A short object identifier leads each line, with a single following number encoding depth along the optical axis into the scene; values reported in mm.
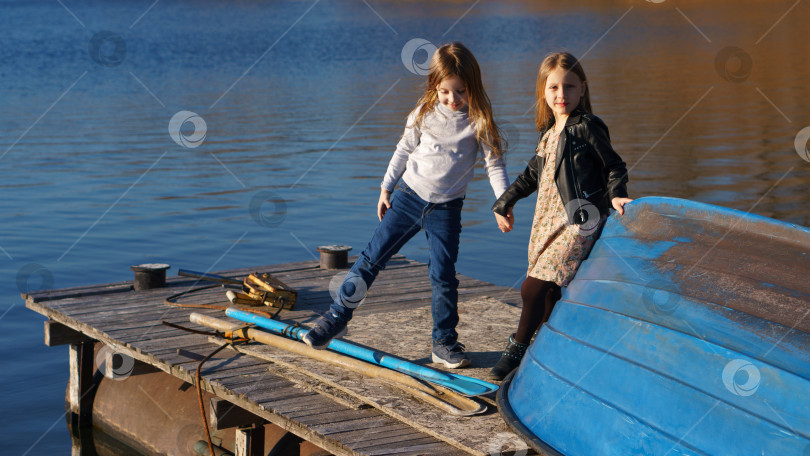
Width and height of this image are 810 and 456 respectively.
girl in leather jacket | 4910
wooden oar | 4848
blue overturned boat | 3570
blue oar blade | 5023
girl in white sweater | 5367
